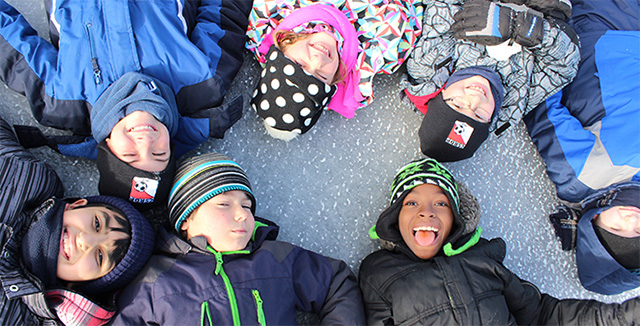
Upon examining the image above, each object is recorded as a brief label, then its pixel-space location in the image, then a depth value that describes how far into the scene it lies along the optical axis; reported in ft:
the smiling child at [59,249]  2.79
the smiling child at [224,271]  3.11
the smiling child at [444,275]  3.65
